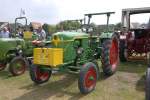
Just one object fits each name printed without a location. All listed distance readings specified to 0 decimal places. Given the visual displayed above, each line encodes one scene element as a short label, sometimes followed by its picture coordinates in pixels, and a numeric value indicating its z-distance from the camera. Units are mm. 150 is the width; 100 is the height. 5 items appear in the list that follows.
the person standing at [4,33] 5668
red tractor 4486
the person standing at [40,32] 6079
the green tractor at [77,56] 2687
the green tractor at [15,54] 3660
